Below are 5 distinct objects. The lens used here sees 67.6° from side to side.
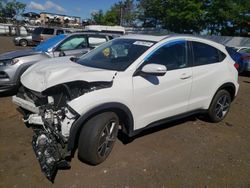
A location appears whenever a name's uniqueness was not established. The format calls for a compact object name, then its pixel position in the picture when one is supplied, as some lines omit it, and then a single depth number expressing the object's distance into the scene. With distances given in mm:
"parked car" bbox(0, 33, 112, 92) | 4061
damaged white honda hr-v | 2325
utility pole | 42847
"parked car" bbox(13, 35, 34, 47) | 17249
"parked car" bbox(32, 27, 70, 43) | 15237
